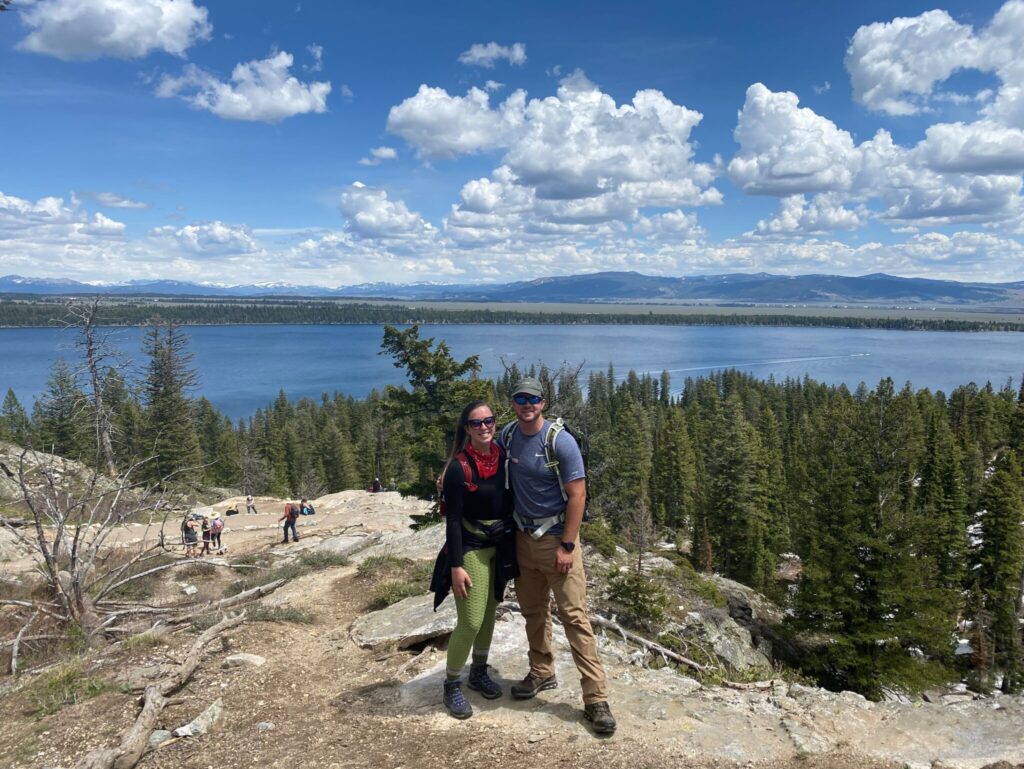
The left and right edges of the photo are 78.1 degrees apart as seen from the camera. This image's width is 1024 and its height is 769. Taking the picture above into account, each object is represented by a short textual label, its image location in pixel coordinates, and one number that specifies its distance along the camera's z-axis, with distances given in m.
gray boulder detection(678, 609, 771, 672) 11.98
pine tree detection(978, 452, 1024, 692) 26.80
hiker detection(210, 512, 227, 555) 18.39
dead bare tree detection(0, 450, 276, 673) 7.62
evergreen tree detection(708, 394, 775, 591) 33.19
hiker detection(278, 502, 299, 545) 18.09
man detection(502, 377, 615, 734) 4.70
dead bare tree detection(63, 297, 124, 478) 26.09
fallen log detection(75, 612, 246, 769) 4.62
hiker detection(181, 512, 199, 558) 17.31
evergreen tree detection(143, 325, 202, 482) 39.16
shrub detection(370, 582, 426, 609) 9.07
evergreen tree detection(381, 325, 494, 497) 21.92
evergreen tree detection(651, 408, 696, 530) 48.91
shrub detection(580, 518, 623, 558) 14.98
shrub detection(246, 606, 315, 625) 8.20
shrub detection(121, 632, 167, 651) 7.20
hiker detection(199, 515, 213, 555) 17.48
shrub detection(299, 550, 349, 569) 12.02
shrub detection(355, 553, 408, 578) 10.99
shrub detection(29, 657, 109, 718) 5.84
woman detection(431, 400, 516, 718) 4.78
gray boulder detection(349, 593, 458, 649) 6.98
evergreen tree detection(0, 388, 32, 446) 53.51
